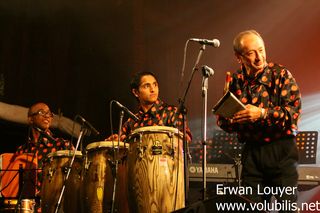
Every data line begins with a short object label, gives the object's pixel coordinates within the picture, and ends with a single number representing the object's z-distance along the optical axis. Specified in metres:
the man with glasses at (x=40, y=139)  7.07
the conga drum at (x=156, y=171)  4.70
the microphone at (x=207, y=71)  4.34
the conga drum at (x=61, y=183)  5.89
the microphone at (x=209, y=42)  4.57
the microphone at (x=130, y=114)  5.05
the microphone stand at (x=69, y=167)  5.47
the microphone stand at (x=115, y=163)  5.16
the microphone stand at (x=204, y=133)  4.06
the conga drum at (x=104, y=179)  5.37
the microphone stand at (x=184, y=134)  4.54
